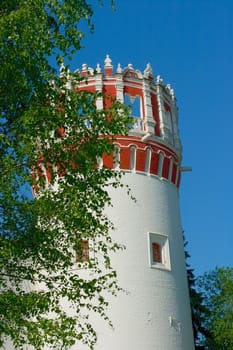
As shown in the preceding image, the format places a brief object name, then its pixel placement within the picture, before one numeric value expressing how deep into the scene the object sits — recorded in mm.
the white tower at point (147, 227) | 15891
